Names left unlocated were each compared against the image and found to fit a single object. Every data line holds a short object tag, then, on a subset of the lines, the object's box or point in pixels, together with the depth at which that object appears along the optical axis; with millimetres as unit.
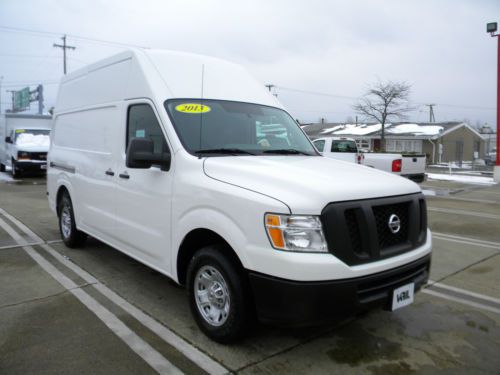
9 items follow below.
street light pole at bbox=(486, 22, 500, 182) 20766
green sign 57981
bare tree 38094
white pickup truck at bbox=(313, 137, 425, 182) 12898
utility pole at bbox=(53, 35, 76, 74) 46125
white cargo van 2898
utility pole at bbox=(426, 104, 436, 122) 65688
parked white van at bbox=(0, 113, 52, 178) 17234
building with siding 40812
